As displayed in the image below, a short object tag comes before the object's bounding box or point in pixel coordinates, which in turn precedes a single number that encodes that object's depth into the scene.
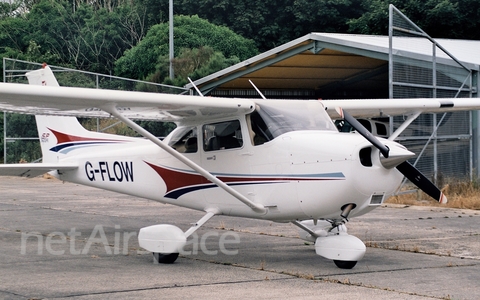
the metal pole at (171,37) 29.88
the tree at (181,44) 35.03
